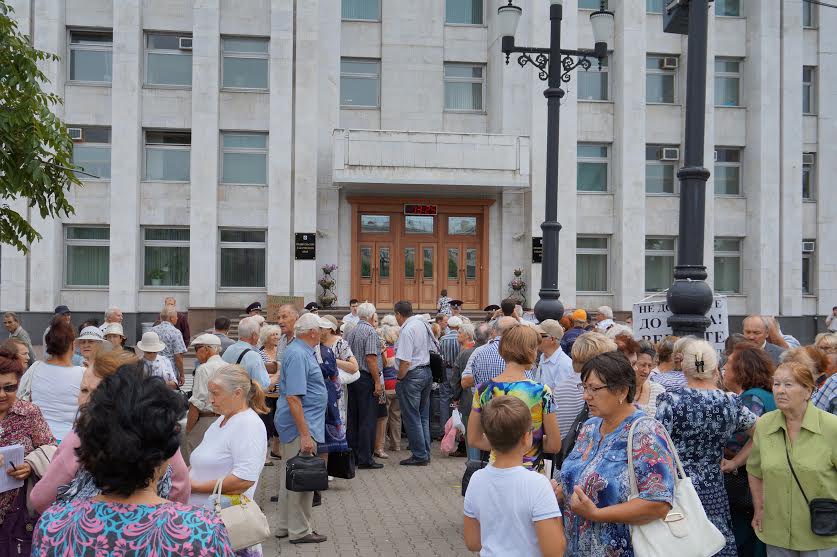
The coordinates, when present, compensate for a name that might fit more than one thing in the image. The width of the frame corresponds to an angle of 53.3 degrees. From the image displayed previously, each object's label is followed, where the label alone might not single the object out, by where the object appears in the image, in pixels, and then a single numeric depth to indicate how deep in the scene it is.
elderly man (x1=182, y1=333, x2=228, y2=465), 8.01
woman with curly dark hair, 2.50
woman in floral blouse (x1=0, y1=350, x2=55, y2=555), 4.64
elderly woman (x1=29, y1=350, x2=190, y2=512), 3.37
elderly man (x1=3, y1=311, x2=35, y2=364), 12.78
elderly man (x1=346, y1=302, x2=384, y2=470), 11.49
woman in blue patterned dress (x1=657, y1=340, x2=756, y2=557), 4.79
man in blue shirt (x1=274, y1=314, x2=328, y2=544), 7.61
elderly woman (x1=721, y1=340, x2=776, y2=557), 5.40
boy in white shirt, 3.70
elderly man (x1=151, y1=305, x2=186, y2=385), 12.80
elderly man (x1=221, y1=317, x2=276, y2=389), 8.52
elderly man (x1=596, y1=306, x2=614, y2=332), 15.00
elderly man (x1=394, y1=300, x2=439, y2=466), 11.83
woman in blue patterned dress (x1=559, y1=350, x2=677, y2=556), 3.75
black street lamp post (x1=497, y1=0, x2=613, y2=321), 13.33
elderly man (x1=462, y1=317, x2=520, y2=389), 7.58
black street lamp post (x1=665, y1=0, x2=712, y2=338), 7.36
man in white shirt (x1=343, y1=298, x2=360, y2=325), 14.31
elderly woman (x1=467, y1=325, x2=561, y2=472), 5.79
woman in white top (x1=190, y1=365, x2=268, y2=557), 4.92
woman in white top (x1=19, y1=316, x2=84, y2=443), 6.20
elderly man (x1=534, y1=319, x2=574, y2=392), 7.64
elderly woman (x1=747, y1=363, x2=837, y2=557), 4.77
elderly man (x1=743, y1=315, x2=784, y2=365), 8.41
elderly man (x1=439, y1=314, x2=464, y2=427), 13.06
